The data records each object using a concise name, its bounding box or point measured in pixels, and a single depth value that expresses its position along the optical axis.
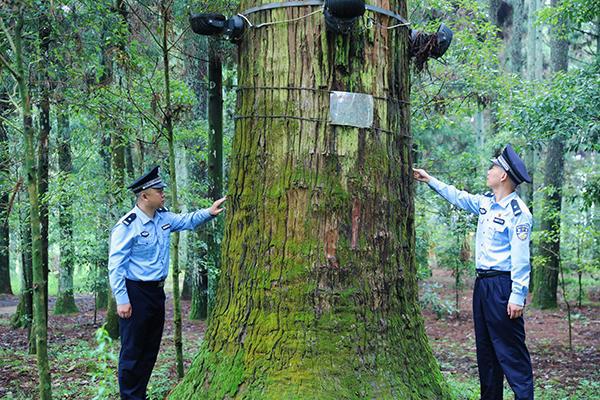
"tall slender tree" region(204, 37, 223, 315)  10.45
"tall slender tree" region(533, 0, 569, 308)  14.08
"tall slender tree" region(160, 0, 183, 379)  4.89
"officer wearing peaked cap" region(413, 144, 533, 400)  4.04
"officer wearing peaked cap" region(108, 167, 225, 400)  4.37
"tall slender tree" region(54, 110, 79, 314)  9.47
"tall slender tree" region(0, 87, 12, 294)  7.45
